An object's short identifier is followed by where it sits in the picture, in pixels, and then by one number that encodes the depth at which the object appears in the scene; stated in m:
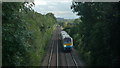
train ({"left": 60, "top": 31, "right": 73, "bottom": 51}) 25.34
